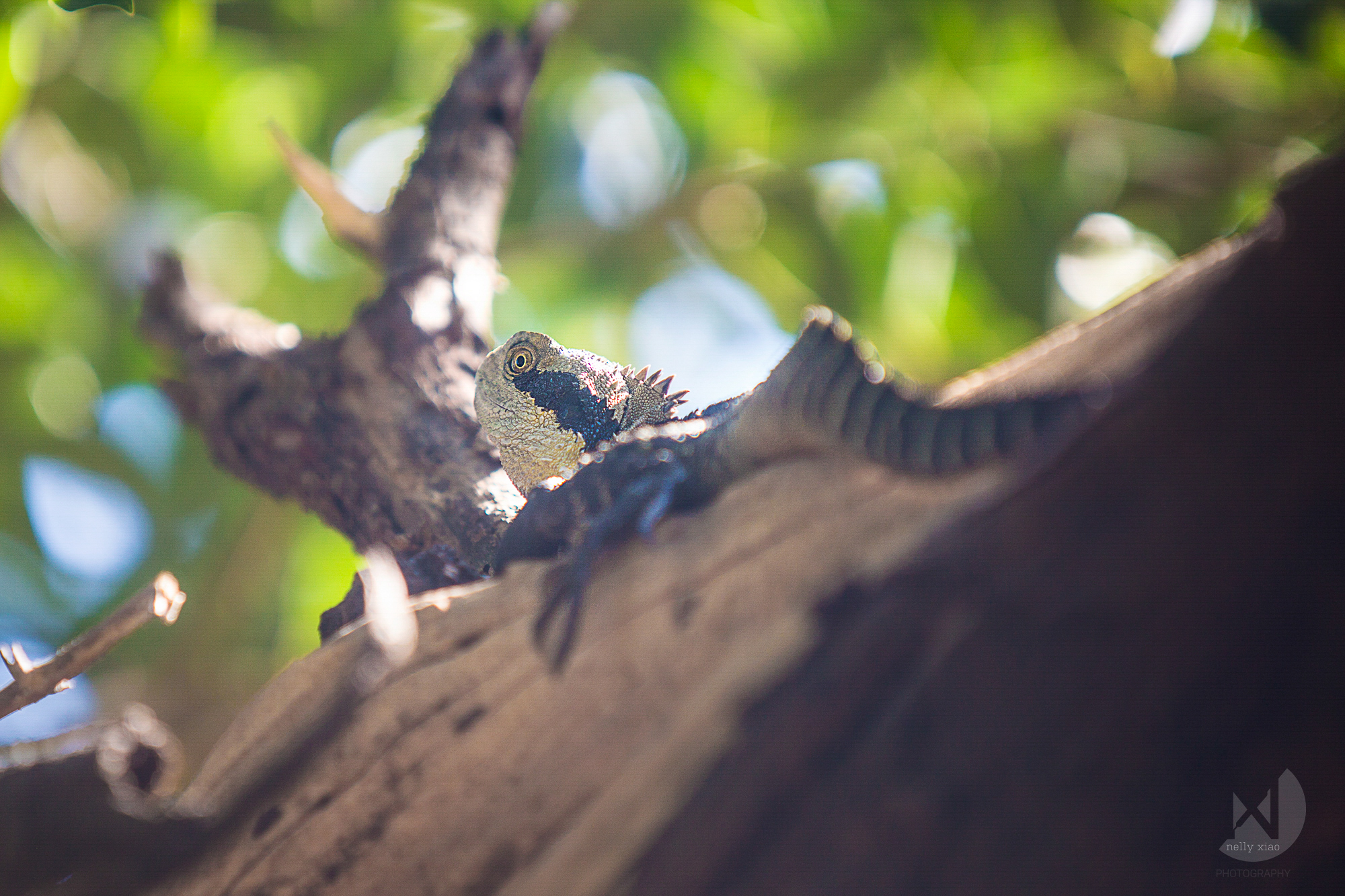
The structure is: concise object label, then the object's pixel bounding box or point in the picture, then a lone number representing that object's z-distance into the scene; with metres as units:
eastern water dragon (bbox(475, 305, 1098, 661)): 2.43
